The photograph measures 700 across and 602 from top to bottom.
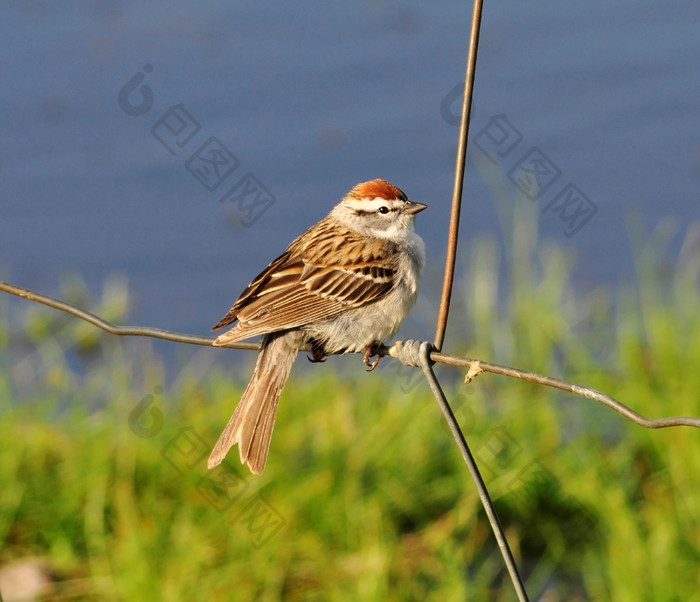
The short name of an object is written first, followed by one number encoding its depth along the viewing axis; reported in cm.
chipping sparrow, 739
